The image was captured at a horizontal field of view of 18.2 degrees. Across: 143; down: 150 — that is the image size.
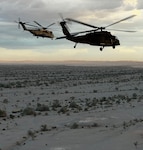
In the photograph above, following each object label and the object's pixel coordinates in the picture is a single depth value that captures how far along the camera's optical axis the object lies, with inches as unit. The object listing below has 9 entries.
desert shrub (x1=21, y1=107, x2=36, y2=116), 1237.7
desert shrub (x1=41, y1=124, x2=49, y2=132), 956.1
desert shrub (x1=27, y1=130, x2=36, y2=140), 871.6
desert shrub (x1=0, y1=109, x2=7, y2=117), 1193.8
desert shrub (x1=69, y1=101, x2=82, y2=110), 1412.4
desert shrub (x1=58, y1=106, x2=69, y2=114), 1292.6
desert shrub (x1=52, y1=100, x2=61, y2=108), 1456.8
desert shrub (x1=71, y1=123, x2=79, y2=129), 983.0
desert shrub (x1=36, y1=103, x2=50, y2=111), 1351.1
